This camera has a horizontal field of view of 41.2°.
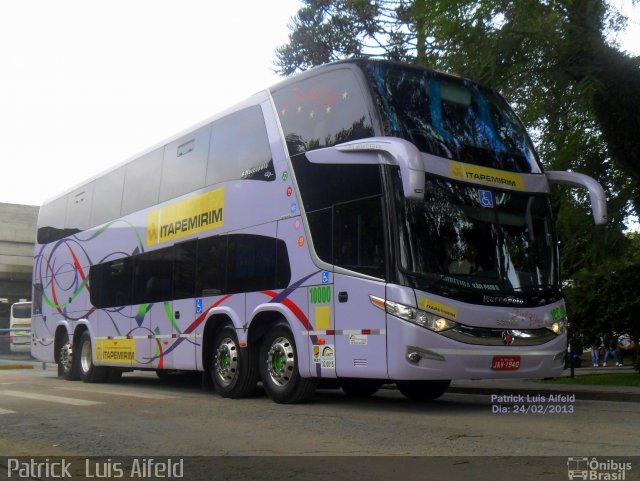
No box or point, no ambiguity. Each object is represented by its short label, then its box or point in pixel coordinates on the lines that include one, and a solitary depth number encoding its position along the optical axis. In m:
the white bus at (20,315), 48.69
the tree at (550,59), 14.55
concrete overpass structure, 51.41
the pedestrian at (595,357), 31.30
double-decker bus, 10.04
